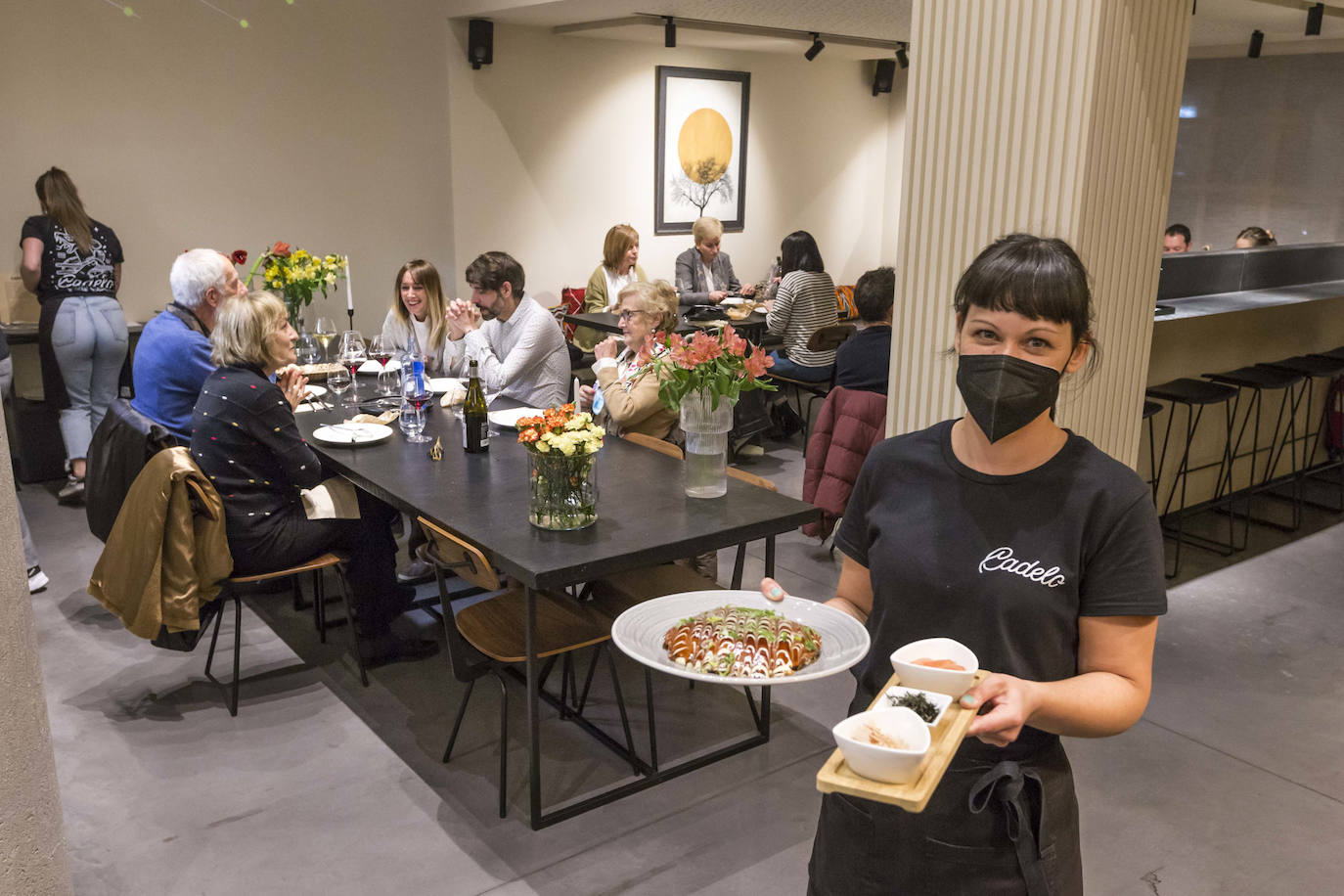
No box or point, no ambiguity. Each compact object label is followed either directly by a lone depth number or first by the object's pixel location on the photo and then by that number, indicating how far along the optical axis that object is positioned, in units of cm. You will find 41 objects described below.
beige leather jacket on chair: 329
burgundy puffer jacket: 442
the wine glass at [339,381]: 427
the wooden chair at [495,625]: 290
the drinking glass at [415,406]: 386
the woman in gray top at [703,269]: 761
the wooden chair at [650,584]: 338
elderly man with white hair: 414
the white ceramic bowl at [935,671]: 123
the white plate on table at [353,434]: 380
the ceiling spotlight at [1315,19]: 591
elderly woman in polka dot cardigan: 346
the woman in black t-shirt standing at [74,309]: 551
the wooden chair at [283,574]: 354
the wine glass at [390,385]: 445
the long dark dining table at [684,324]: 650
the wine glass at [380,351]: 447
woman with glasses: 395
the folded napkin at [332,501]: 373
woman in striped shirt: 659
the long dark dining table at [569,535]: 278
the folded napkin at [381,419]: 411
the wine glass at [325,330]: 473
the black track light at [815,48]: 766
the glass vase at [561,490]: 291
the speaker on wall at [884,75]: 971
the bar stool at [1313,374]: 553
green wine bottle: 368
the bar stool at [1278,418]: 527
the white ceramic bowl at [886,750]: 112
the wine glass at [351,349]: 463
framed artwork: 854
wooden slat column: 302
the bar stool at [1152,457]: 500
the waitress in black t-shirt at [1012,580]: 132
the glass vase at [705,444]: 309
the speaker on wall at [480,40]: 718
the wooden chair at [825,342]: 647
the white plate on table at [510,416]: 402
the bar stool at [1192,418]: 491
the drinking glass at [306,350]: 492
